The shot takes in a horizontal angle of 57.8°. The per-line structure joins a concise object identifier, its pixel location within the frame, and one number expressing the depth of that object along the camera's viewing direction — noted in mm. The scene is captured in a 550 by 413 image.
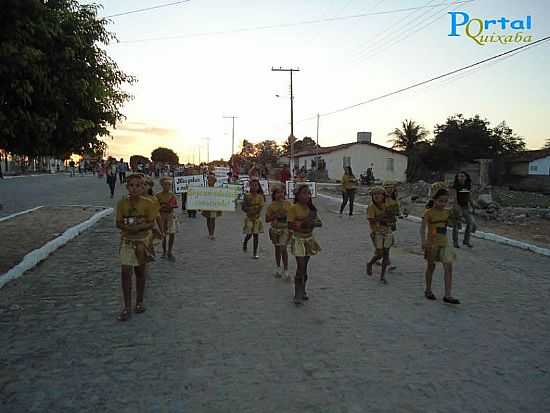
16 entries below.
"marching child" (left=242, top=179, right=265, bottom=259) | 8859
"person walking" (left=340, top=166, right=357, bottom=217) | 15766
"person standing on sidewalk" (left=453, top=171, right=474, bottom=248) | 10102
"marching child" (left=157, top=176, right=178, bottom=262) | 8516
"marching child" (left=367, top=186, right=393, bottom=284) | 7223
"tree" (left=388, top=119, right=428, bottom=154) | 62469
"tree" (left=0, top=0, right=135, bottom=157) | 5266
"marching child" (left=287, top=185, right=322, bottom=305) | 6000
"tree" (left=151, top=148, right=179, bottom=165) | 129750
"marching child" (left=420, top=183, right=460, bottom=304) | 6078
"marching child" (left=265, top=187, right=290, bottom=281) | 7273
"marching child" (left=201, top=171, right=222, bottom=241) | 11234
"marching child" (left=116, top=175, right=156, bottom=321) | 5352
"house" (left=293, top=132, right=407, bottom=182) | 52656
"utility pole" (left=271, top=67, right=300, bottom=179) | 42812
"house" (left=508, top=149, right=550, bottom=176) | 49625
